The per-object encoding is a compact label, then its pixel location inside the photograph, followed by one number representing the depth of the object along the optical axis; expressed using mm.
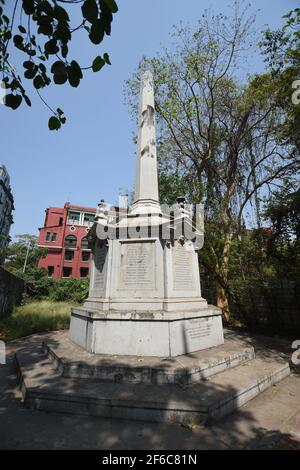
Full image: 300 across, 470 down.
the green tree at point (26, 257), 26125
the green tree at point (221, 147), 11742
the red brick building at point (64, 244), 35156
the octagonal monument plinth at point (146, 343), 3488
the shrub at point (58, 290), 22400
